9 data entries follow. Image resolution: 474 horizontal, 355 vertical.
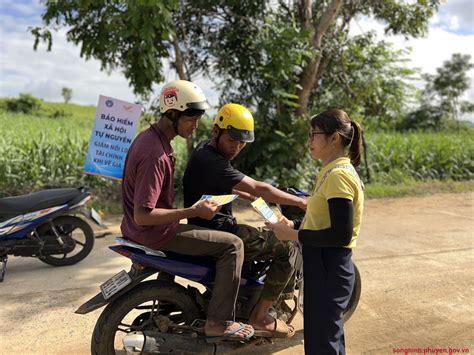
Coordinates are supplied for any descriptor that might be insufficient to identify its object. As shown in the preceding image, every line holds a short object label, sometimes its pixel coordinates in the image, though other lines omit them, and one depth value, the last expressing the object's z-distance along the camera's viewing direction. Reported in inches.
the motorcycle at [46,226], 178.9
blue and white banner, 240.1
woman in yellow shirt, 89.4
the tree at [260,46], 289.7
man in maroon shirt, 102.3
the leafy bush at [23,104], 1126.8
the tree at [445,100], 1061.1
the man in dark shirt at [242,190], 111.2
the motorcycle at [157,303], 106.3
